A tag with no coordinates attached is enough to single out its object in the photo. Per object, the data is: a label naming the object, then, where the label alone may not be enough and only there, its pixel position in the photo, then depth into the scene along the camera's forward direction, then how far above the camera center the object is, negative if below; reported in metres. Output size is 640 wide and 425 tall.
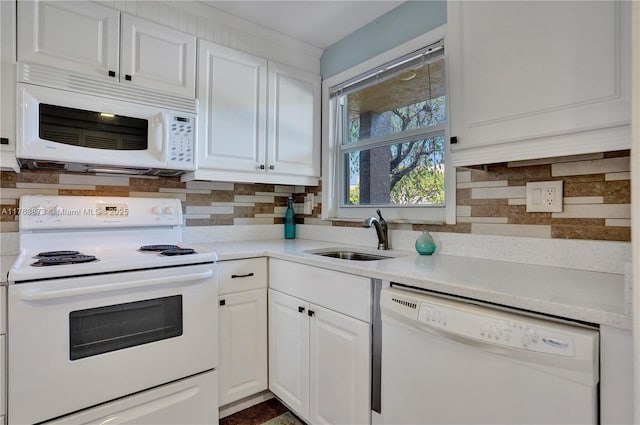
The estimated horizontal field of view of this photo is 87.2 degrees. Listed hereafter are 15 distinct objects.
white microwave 1.43 +0.37
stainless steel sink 1.96 -0.26
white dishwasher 0.81 -0.43
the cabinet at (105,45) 1.46 +0.80
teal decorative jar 1.68 -0.16
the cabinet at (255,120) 1.94 +0.59
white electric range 1.22 -0.45
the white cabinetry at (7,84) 1.38 +0.53
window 1.83 +0.45
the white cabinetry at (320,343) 1.36 -0.60
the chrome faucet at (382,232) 1.90 -0.11
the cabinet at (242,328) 1.73 -0.62
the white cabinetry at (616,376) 0.76 -0.37
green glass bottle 2.56 -0.09
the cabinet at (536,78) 0.98 +0.45
